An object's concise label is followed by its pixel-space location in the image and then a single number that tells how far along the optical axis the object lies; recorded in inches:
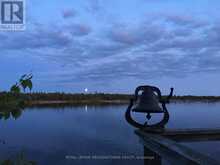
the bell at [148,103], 107.8
